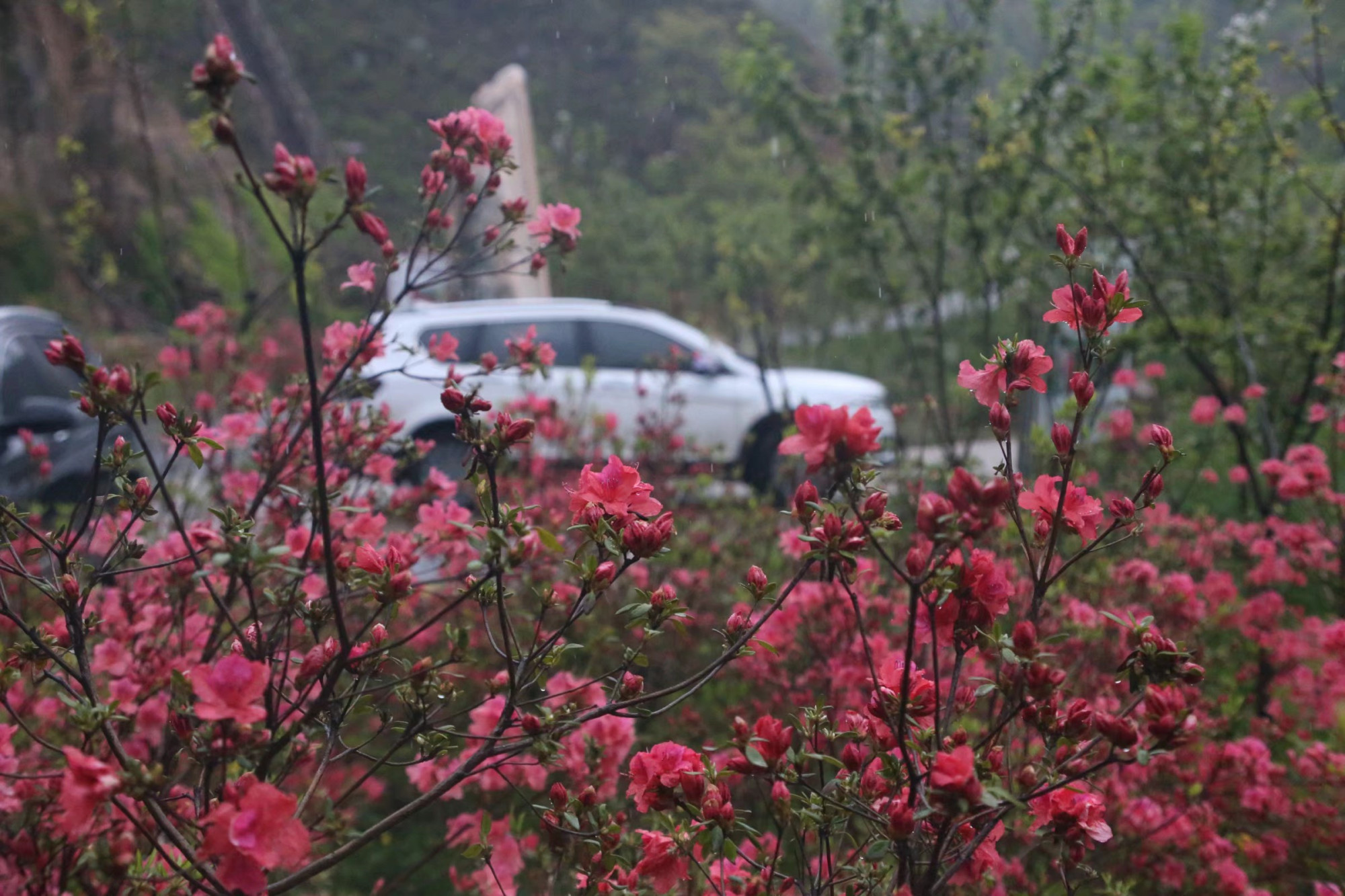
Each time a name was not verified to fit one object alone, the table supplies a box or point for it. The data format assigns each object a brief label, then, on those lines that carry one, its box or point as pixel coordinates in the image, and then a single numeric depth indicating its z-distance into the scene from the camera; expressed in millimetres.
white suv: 6863
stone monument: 11633
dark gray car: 4145
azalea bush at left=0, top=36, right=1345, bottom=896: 897
